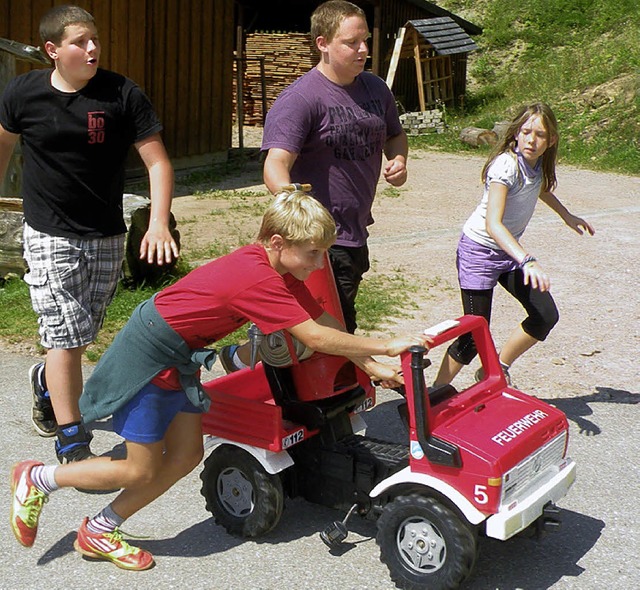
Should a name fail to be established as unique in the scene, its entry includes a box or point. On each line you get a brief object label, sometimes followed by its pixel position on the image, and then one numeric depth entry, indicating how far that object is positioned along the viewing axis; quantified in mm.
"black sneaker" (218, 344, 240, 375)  4465
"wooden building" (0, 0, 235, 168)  12883
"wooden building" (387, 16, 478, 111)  21203
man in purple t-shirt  4414
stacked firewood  21312
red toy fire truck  3283
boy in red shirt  3348
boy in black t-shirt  4293
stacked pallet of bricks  20344
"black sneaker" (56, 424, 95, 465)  4340
